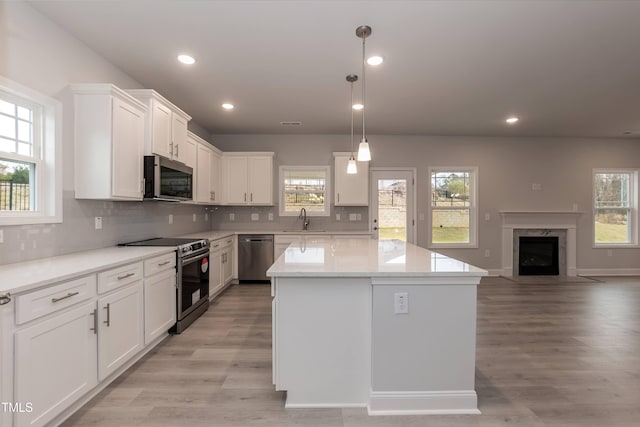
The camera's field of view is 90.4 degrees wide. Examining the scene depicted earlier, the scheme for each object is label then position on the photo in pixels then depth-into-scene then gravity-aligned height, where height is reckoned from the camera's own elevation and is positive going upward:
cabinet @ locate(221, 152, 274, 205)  5.55 +0.60
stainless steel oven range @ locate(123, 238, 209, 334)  3.19 -0.71
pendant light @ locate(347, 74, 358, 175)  3.32 +1.41
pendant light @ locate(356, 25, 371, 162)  2.46 +1.40
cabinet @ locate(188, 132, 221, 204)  4.52 +0.61
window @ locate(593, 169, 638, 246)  6.13 +0.12
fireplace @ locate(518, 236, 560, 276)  6.04 -0.82
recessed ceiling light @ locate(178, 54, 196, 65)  2.93 +1.43
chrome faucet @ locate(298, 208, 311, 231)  5.79 -0.13
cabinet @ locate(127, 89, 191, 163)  3.10 +0.90
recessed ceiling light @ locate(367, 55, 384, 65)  2.93 +1.43
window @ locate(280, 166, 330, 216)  5.87 +0.39
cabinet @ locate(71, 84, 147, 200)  2.60 +0.59
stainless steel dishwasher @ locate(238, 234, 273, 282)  5.27 -0.72
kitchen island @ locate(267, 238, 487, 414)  1.95 -0.77
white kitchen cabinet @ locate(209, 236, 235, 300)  4.33 -0.78
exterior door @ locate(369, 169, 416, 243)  5.91 +0.17
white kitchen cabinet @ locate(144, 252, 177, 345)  2.67 -0.76
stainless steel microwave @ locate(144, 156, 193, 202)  3.10 +0.34
